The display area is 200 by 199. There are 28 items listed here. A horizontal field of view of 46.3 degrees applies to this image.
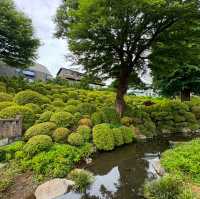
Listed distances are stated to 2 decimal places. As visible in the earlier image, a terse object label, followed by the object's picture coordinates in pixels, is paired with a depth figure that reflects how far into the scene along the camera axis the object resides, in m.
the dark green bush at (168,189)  4.51
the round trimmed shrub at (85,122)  9.22
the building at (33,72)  28.77
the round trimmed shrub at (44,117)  8.95
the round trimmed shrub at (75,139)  7.76
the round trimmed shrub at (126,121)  10.92
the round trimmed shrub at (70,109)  10.46
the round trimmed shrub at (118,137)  8.85
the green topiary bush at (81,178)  5.50
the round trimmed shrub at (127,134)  9.36
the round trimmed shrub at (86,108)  10.81
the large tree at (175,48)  10.53
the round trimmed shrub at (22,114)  8.54
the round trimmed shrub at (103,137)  8.19
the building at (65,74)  36.14
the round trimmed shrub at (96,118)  9.77
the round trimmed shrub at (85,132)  8.28
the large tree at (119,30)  9.34
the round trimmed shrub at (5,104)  9.45
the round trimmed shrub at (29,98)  10.44
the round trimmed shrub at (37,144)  6.80
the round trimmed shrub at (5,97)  10.61
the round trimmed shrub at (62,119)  8.73
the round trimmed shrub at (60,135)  7.81
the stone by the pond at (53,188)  5.19
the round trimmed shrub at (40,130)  7.77
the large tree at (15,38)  14.07
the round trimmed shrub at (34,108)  9.81
